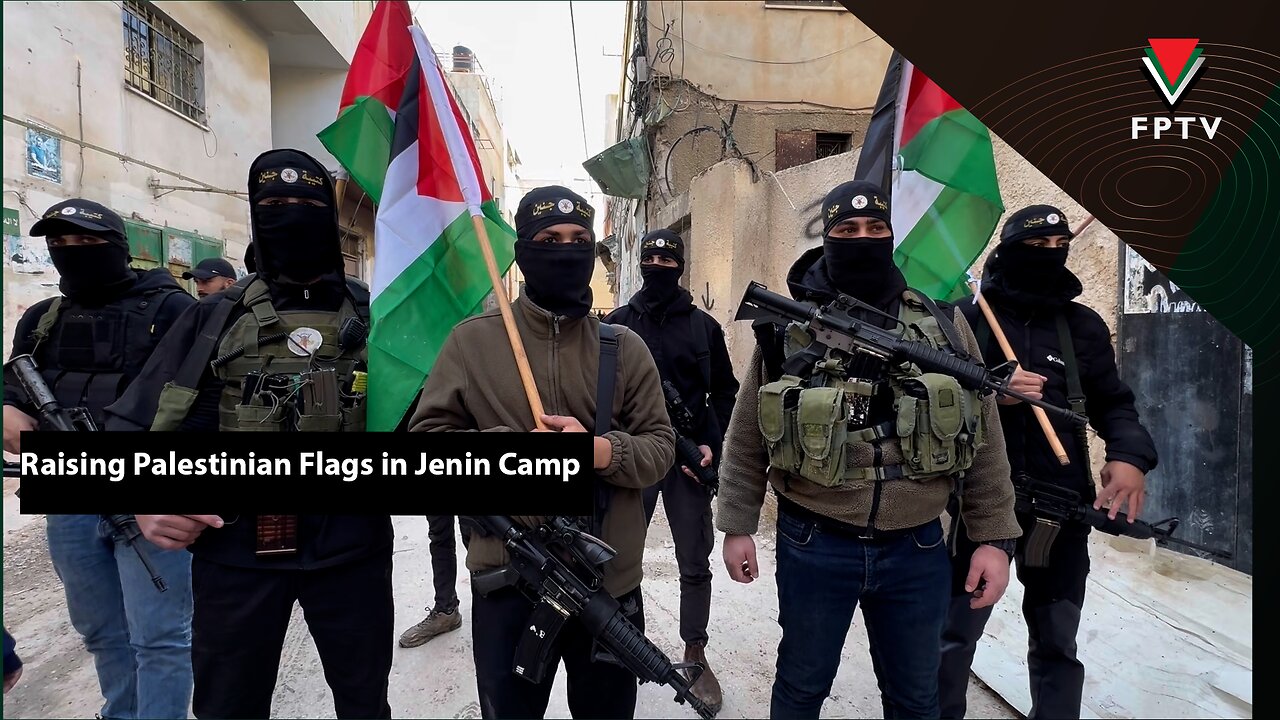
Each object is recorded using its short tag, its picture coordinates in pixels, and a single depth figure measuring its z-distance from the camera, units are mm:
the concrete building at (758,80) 8422
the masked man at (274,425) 1879
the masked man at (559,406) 1868
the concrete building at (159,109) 6016
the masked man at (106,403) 2309
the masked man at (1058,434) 2422
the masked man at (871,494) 1951
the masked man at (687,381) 3254
